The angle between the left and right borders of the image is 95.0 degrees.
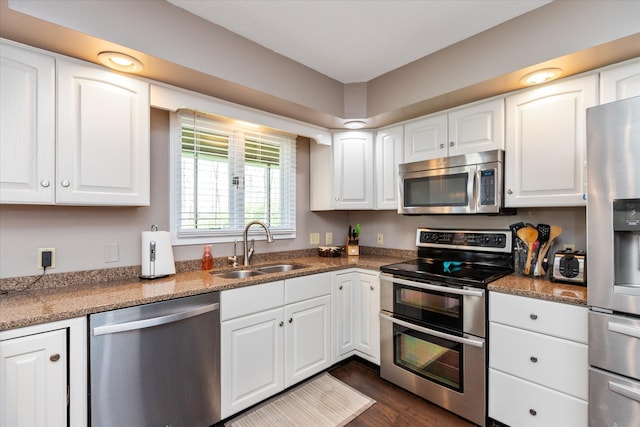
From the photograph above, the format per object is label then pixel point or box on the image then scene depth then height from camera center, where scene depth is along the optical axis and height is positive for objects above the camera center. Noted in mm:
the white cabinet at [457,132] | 2084 +634
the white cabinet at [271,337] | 1814 -864
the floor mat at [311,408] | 1859 -1327
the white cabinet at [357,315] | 2445 -873
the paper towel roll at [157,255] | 1873 -276
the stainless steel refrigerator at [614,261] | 1311 -226
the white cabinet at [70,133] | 1397 +423
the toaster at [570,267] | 1725 -328
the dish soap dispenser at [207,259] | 2268 -359
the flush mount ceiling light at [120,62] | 1551 +832
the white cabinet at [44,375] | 1154 -679
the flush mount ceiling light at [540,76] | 1730 +838
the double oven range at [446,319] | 1828 -731
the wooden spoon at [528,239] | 2010 -177
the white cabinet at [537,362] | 1513 -829
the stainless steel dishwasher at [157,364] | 1370 -779
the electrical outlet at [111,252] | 1862 -253
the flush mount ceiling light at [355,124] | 2674 +836
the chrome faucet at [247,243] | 2380 -257
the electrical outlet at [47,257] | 1642 -250
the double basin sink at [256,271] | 2240 -477
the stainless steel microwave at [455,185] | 2043 +216
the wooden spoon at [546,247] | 1960 -227
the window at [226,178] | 2205 +295
